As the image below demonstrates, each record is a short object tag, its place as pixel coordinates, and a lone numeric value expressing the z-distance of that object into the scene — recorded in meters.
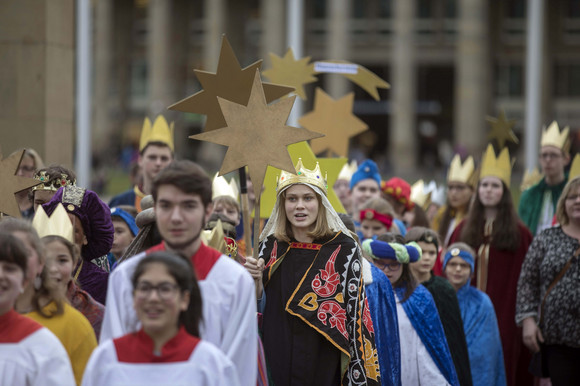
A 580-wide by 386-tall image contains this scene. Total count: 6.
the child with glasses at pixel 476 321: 15.62
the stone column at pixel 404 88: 106.87
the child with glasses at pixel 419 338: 13.27
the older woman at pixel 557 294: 13.48
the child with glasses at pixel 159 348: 7.43
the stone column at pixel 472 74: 104.56
